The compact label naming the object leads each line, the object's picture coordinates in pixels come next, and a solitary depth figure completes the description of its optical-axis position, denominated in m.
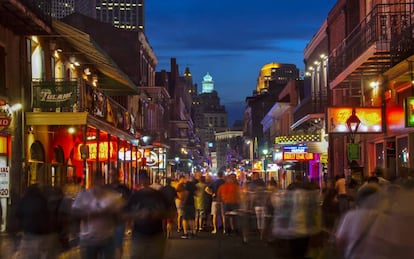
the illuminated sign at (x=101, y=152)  30.55
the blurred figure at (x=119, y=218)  11.87
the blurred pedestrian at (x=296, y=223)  10.05
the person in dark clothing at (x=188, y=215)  22.89
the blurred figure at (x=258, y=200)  21.53
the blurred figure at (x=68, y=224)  13.31
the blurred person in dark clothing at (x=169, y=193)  19.42
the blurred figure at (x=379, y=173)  15.80
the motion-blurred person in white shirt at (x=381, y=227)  5.67
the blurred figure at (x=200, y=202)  24.56
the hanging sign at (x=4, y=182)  22.20
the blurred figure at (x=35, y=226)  11.20
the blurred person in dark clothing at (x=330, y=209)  17.14
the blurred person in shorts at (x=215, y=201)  24.54
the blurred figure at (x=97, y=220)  10.86
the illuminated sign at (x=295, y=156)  42.94
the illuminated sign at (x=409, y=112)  18.09
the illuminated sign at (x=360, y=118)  23.81
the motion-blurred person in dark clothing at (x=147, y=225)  10.91
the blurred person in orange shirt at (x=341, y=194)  18.36
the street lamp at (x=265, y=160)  63.69
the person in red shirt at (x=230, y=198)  23.02
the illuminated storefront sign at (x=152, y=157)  41.72
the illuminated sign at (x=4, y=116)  19.93
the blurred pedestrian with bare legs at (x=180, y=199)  23.60
